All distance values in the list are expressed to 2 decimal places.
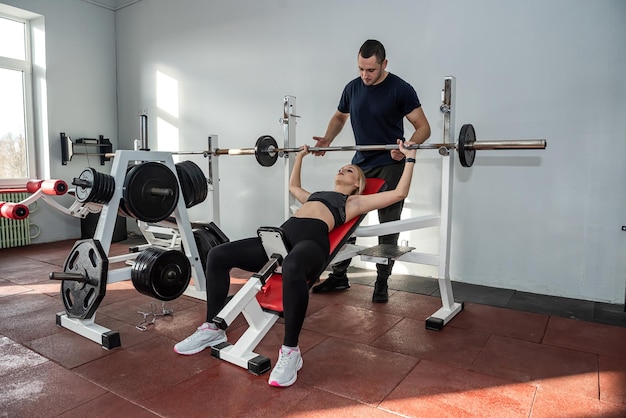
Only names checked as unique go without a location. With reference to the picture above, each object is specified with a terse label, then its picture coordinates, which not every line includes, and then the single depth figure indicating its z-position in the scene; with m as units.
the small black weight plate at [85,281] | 2.04
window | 4.58
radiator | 4.36
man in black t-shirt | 2.46
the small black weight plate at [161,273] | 2.09
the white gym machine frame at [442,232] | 2.26
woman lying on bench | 1.68
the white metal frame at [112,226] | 2.06
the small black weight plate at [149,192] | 2.18
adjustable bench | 1.72
